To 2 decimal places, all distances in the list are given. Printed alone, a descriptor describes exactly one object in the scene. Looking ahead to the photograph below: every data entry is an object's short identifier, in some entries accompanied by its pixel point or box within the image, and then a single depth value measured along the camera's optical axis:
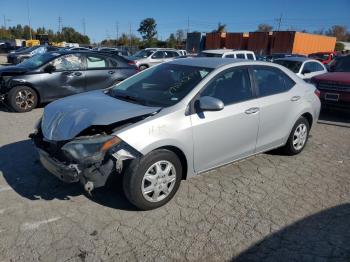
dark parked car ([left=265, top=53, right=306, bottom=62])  24.66
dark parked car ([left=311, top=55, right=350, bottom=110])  8.00
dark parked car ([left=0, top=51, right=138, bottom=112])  8.14
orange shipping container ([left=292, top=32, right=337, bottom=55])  39.26
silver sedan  3.35
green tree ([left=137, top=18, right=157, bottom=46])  94.88
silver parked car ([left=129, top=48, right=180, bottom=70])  19.30
